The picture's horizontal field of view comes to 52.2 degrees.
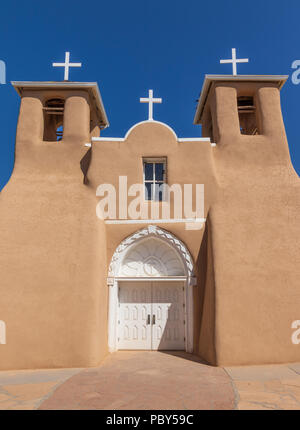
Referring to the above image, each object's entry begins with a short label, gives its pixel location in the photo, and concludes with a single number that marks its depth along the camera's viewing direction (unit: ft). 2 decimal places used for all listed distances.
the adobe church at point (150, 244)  27.40
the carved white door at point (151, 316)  31.99
